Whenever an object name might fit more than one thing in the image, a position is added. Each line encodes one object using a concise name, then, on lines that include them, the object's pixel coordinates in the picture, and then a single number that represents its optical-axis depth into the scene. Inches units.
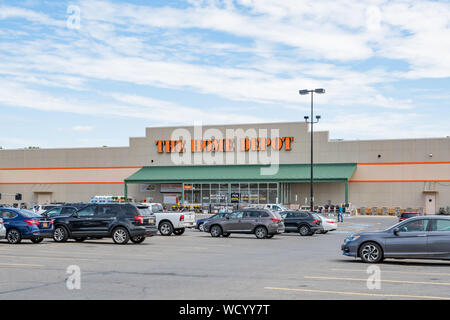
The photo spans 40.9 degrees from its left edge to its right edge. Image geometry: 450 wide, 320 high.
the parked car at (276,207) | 1849.2
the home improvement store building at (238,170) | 2429.9
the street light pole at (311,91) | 1825.8
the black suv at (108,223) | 978.1
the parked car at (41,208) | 1461.1
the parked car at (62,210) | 1100.8
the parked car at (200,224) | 1330.0
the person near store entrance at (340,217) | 2010.5
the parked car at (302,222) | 1318.9
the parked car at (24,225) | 968.9
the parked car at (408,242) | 681.0
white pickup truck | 1237.1
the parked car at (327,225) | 1416.1
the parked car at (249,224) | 1176.8
